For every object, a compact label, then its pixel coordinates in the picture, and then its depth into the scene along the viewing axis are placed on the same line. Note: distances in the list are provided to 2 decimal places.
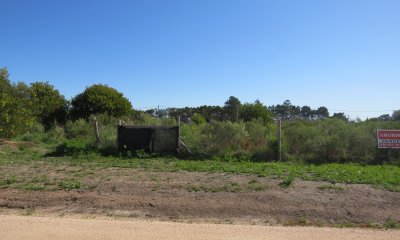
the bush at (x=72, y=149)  17.58
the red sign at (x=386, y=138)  15.60
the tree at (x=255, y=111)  28.09
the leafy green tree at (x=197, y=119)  28.51
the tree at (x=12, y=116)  14.44
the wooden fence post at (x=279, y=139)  15.92
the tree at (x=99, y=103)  31.84
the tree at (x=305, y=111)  46.19
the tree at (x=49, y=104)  33.28
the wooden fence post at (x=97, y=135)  18.64
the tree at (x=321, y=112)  41.76
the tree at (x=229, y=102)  40.08
